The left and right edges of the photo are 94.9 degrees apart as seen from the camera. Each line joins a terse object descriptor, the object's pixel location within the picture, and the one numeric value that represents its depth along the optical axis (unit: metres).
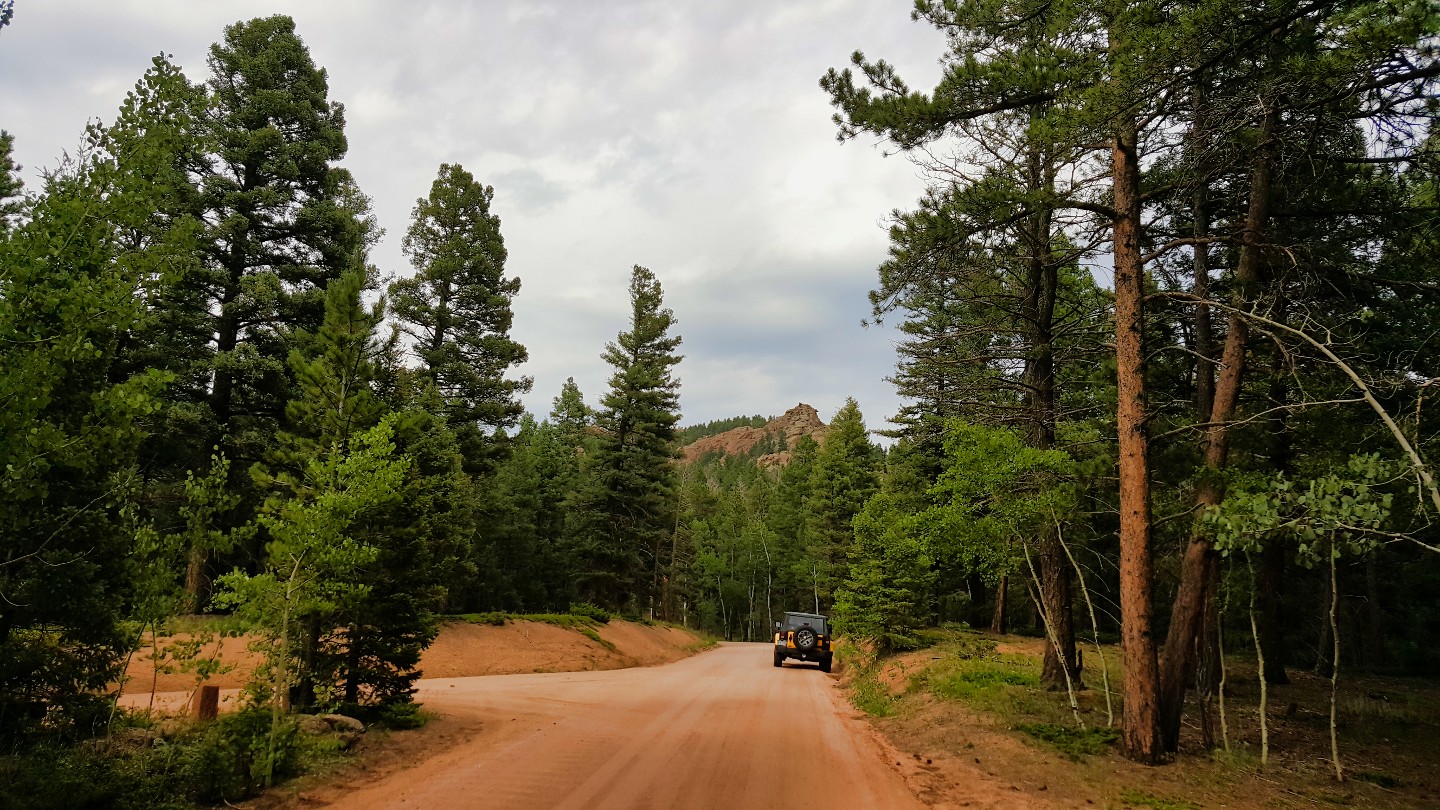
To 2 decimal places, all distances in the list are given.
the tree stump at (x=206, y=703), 7.65
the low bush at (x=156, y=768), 5.41
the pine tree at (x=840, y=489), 36.78
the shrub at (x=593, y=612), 26.73
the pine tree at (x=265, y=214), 18.27
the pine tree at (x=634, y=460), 33.09
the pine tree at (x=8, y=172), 20.38
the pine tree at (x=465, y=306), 23.52
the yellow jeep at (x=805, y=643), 24.39
